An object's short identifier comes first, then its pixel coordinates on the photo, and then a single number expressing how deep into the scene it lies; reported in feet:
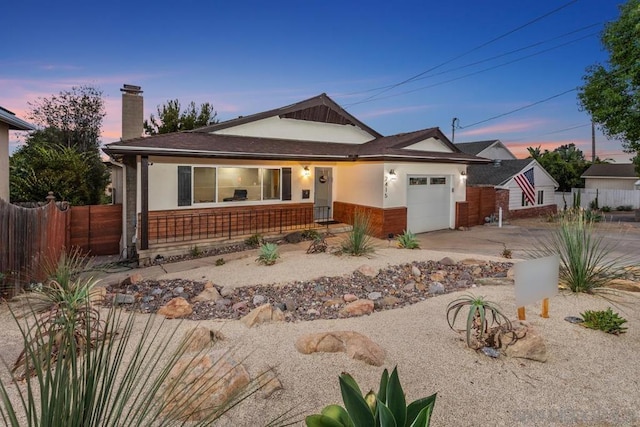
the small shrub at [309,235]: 38.32
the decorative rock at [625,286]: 19.49
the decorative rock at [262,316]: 15.92
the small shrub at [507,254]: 29.46
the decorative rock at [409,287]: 21.99
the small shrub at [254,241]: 35.78
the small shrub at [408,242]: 33.35
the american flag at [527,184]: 57.47
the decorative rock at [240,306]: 18.82
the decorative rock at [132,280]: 24.31
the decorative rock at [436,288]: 20.94
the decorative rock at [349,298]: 19.88
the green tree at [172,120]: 75.10
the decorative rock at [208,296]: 20.45
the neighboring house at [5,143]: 27.20
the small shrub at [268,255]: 27.40
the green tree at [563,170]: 97.25
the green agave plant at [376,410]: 5.77
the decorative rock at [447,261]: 27.41
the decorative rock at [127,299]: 18.62
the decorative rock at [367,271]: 24.58
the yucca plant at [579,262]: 18.03
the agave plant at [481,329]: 12.88
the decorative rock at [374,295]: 20.29
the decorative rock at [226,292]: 21.48
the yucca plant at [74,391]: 4.14
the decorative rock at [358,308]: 17.44
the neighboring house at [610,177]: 99.50
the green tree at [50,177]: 39.75
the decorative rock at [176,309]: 17.34
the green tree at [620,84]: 51.80
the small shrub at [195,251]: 32.81
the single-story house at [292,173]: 34.40
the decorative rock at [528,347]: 12.13
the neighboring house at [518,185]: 58.49
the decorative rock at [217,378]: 9.51
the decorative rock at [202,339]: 12.77
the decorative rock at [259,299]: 19.86
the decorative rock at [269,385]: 10.21
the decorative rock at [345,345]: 12.24
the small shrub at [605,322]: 13.99
